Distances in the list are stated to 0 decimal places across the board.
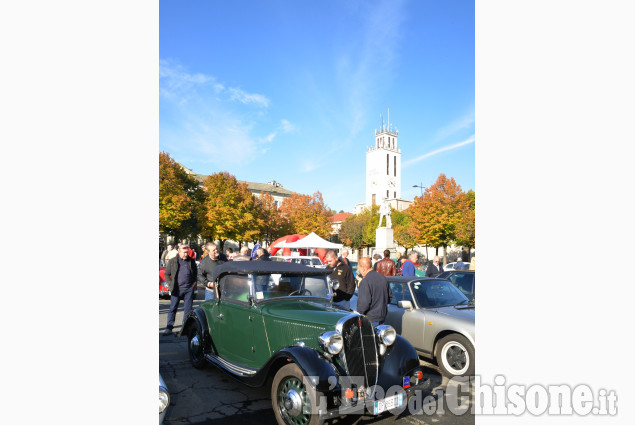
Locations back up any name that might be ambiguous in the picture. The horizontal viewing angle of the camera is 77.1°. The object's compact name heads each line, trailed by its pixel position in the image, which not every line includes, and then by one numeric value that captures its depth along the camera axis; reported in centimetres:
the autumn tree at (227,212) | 4175
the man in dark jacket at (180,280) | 815
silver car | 573
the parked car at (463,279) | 921
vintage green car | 373
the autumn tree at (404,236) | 5232
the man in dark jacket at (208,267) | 786
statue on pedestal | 2672
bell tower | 9531
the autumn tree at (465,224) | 3938
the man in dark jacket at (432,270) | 1151
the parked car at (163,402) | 296
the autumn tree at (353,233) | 6247
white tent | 2014
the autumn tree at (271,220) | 5006
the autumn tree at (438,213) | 4419
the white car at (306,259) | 1889
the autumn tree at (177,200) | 3703
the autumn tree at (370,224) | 6219
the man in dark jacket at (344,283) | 773
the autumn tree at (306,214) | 5172
